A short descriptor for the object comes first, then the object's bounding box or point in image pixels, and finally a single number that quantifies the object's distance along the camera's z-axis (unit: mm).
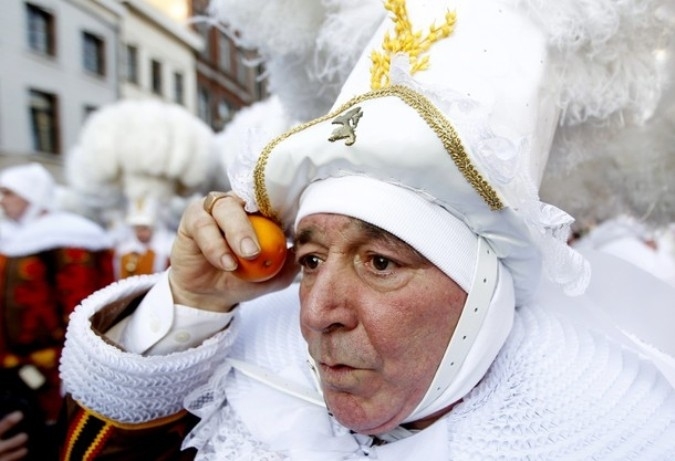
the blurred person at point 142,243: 5062
